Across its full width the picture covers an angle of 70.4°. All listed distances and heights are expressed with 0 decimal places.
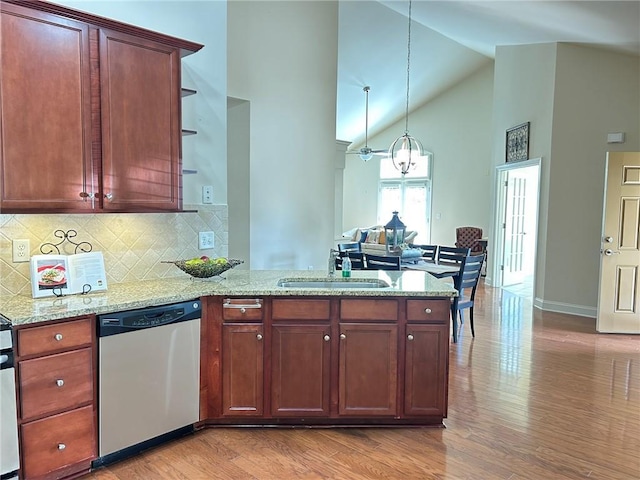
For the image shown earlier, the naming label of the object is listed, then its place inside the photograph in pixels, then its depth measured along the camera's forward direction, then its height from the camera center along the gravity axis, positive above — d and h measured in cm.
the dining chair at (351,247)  579 -48
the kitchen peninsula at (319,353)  268 -85
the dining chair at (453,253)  548 -50
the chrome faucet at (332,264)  304 -36
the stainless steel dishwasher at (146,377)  227 -91
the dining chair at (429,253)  601 -56
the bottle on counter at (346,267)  309 -39
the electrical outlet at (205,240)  321 -23
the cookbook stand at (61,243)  247 -23
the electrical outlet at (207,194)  323 +10
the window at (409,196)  1137 +40
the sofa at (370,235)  1068 -60
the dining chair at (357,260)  476 -52
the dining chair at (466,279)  458 -69
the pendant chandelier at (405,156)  575 +71
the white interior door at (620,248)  488 -36
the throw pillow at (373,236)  1088 -61
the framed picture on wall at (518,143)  664 +108
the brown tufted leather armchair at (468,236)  959 -50
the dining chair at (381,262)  450 -52
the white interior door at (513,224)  756 -18
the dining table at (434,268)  474 -61
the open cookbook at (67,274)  234 -37
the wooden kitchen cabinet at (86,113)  217 +49
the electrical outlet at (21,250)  239 -24
